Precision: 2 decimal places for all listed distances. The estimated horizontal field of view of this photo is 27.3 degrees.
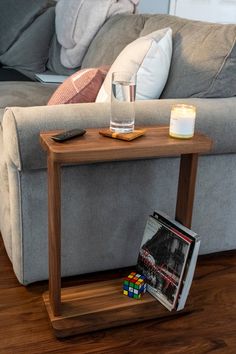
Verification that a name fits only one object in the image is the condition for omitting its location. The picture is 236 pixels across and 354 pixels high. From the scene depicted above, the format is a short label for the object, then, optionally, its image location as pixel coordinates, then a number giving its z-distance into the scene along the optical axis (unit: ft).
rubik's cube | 4.73
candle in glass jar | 4.29
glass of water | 4.31
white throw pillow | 5.29
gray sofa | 4.55
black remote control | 4.04
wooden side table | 4.01
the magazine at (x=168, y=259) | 4.40
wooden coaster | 4.22
